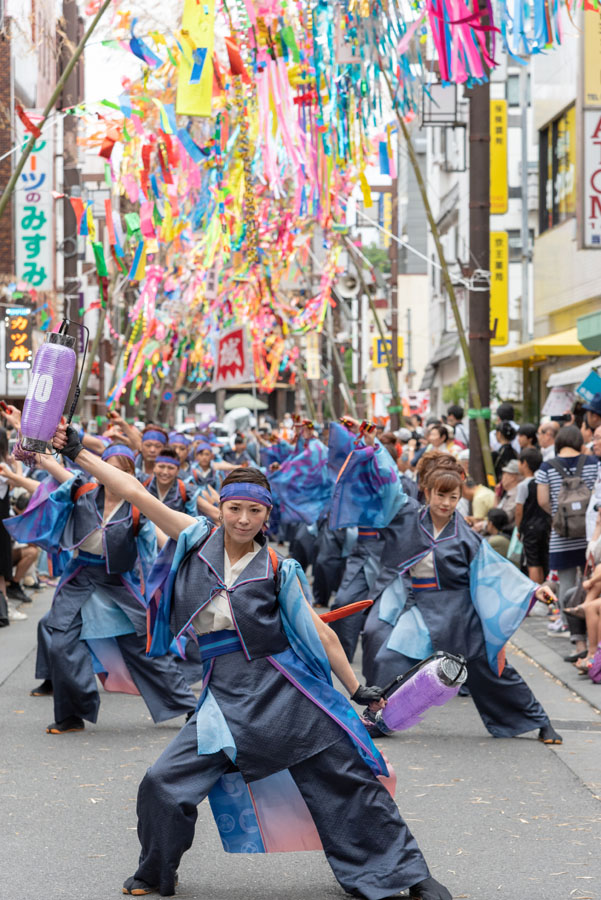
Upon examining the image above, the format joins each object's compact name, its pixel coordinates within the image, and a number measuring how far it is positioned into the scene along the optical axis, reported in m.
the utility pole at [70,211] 20.22
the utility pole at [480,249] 15.04
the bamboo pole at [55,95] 11.94
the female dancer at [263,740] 4.79
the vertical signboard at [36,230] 27.17
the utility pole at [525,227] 29.55
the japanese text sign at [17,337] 28.65
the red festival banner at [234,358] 22.23
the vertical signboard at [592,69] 14.90
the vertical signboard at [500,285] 26.38
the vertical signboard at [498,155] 26.02
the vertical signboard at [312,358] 38.66
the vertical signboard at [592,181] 14.75
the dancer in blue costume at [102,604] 8.08
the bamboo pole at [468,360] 15.56
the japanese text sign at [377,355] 38.62
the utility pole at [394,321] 28.03
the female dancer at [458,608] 7.71
